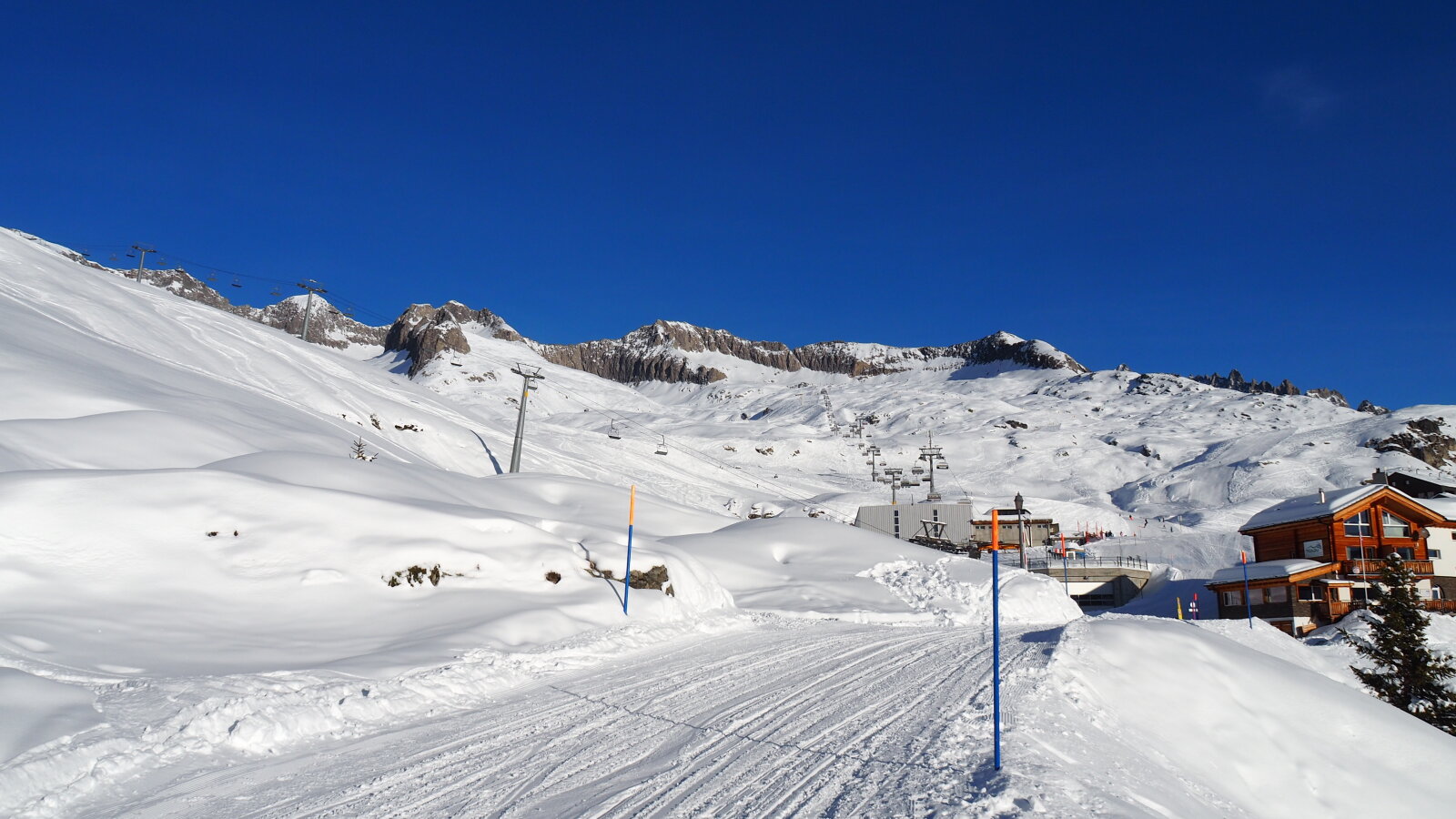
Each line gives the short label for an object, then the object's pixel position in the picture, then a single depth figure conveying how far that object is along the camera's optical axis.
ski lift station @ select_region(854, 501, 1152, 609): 46.38
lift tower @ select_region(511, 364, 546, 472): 41.91
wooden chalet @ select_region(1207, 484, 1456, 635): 36.75
